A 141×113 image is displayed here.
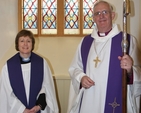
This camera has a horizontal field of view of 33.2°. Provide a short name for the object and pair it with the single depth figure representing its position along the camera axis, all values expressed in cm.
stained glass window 500
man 273
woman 291
